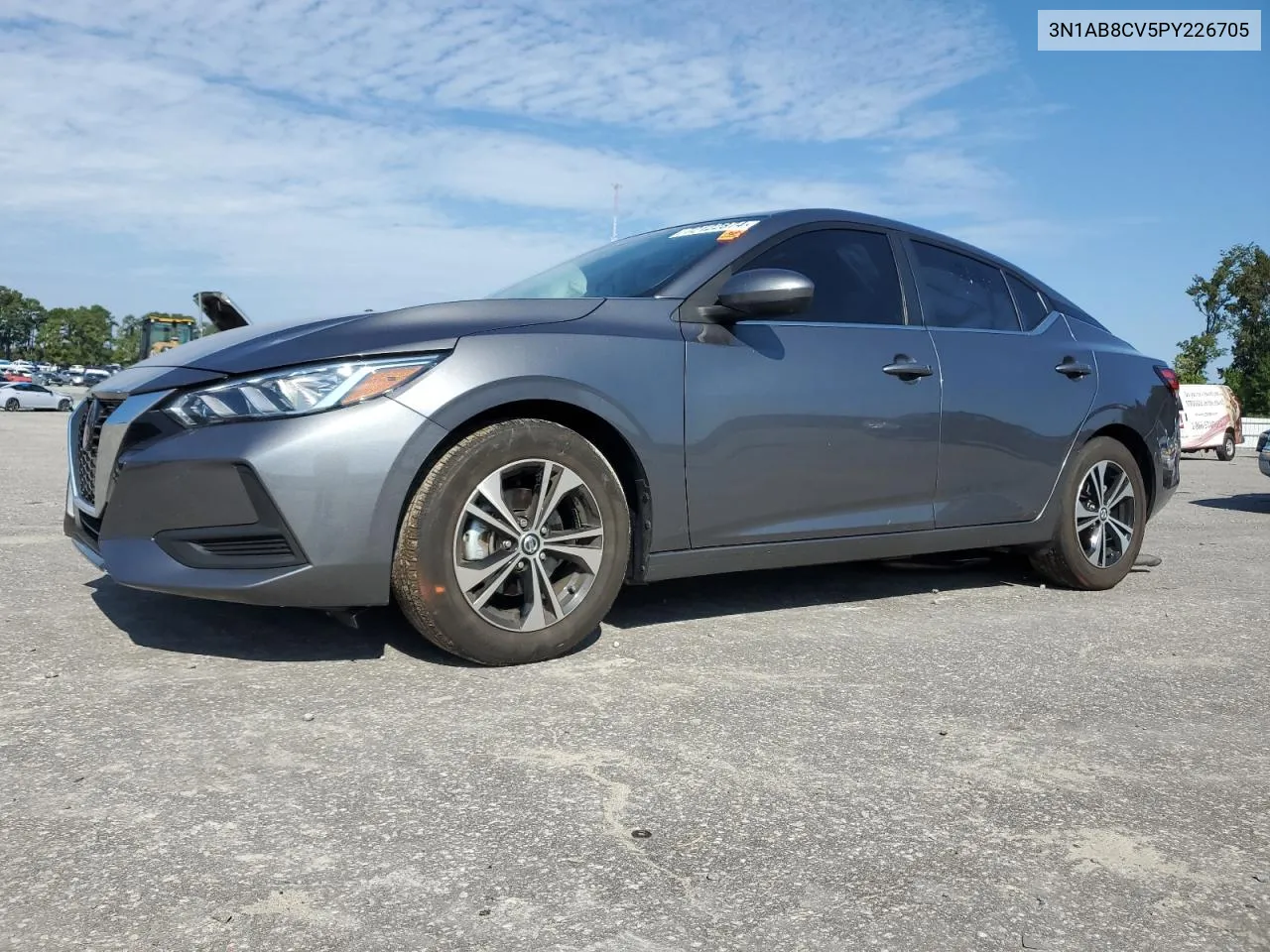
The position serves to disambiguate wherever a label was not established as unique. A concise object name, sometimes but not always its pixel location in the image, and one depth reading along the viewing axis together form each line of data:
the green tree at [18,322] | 153.88
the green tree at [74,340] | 142.88
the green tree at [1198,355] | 55.78
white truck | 26.78
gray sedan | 2.98
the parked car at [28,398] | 41.44
